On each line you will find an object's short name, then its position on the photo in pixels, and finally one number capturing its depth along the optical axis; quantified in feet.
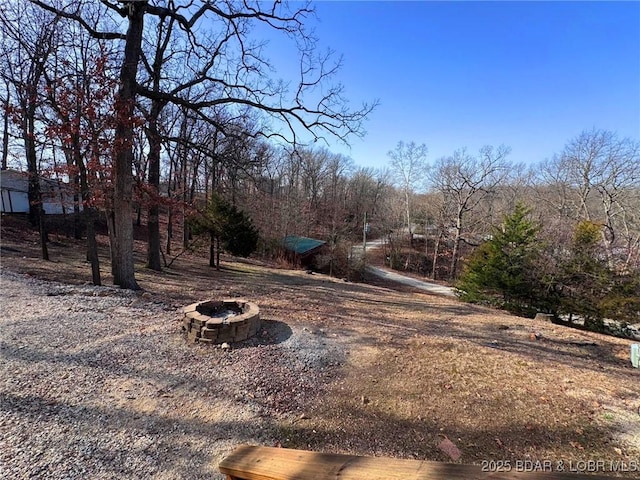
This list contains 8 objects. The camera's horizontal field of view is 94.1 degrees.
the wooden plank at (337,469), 2.37
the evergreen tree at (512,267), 33.58
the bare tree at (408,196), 91.14
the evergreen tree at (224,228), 39.88
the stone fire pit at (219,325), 13.69
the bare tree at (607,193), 58.95
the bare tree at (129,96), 19.12
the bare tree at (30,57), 21.21
